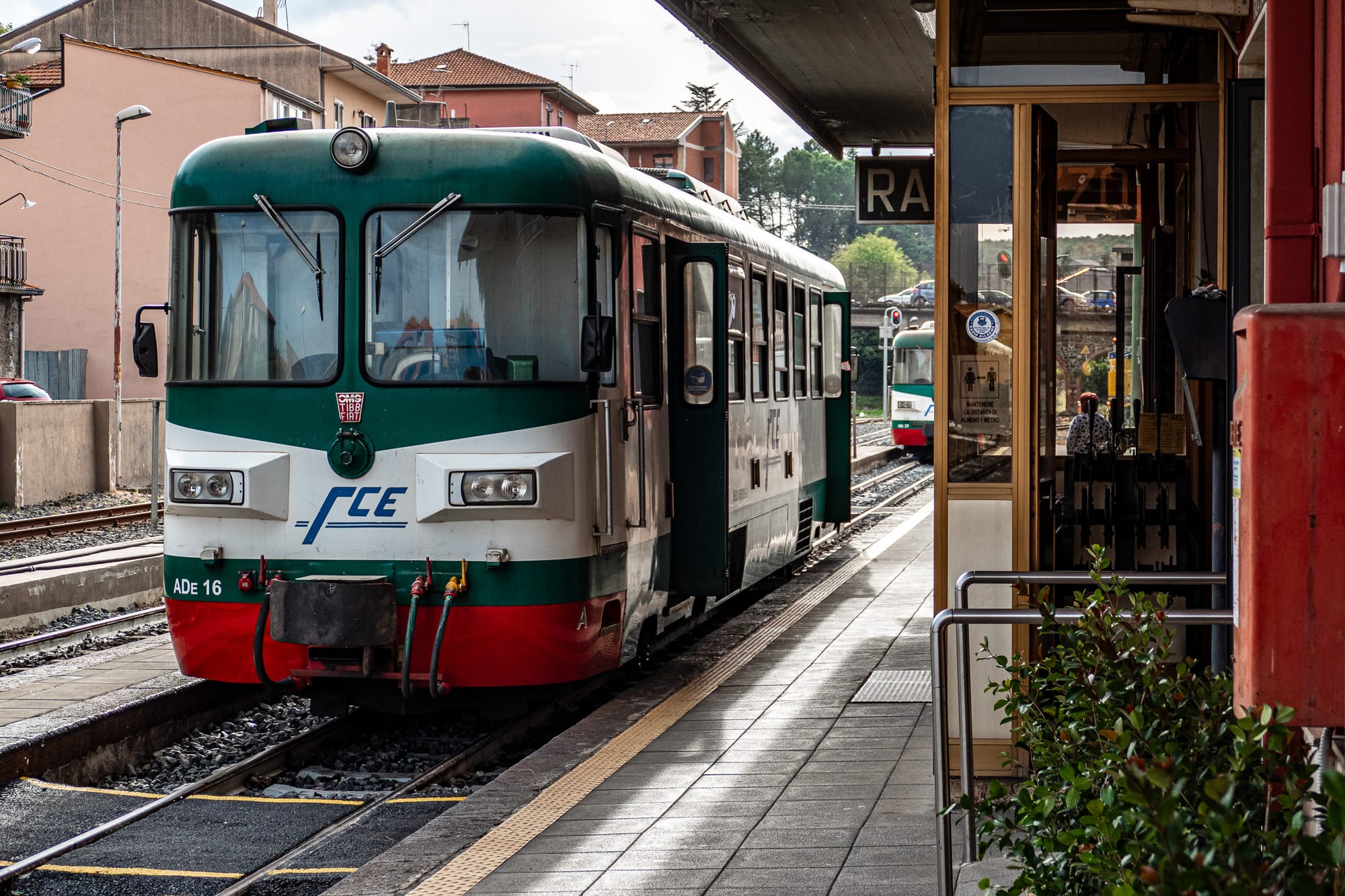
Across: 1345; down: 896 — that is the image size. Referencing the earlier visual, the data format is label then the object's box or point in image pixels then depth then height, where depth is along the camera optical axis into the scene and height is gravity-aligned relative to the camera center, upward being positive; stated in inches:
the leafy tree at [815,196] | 5821.9 +728.6
